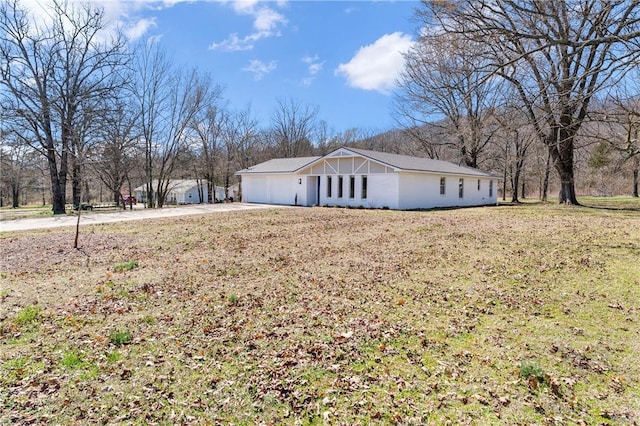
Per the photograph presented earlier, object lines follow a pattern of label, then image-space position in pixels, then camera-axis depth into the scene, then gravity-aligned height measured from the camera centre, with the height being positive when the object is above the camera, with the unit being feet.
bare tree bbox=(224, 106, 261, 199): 128.57 +23.43
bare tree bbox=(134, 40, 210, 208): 93.81 +24.03
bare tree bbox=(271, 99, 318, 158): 143.23 +31.76
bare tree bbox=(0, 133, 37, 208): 86.52 +11.68
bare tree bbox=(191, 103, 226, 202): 115.44 +21.12
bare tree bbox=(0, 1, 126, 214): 62.49 +23.13
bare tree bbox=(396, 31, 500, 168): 90.63 +25.35
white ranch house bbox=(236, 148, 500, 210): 70.03 +4.38
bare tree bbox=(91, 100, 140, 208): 68.95 +14.00
